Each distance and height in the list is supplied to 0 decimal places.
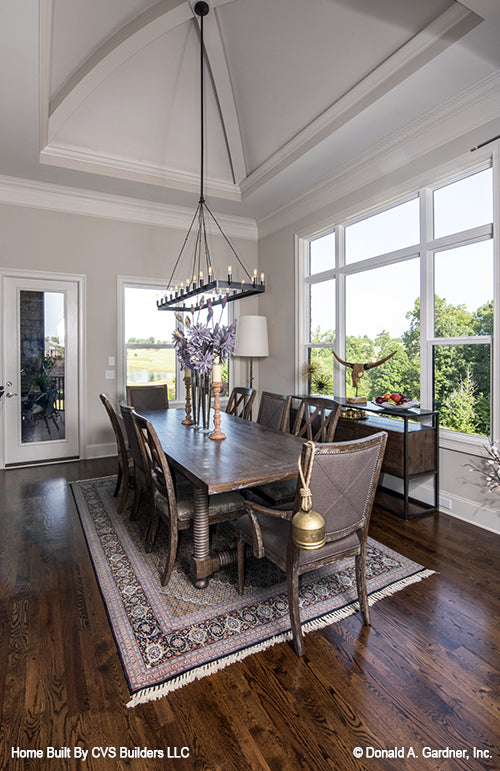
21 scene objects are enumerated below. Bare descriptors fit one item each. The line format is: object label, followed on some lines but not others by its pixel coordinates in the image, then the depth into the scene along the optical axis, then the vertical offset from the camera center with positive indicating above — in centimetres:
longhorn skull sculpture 390 +11
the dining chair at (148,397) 445 -19
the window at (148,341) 528 +54
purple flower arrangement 288 +27
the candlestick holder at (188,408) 343 -24
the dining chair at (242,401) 381 -22
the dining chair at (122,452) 325 -61
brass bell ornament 134 -51
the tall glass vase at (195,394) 316 -12
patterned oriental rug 172 -118
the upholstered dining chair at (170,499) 223 -71
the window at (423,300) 309 +75
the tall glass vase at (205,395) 308 -12
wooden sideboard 317 -56
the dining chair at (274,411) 331 -27
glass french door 464 +13
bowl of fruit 333 -18
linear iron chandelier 533 +178
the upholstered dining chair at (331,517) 159 -63
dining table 200 -46
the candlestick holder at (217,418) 279 -27
